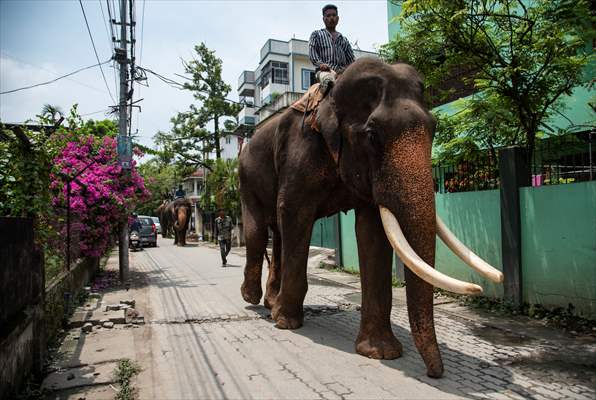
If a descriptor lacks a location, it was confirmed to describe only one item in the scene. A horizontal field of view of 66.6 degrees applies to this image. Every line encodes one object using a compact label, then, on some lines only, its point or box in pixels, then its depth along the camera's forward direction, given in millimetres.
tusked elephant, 3805
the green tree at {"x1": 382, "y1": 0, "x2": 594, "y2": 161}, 7180
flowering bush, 10088
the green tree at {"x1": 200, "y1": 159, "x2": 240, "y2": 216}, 22188
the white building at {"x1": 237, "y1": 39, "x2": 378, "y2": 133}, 35906
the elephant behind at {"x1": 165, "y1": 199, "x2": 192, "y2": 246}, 26239
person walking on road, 14758
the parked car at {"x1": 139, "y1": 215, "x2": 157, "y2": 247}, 25062
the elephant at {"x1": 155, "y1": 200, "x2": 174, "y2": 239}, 35897
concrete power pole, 10852
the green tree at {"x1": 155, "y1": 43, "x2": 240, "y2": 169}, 29094
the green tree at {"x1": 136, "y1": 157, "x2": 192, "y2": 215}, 51844
